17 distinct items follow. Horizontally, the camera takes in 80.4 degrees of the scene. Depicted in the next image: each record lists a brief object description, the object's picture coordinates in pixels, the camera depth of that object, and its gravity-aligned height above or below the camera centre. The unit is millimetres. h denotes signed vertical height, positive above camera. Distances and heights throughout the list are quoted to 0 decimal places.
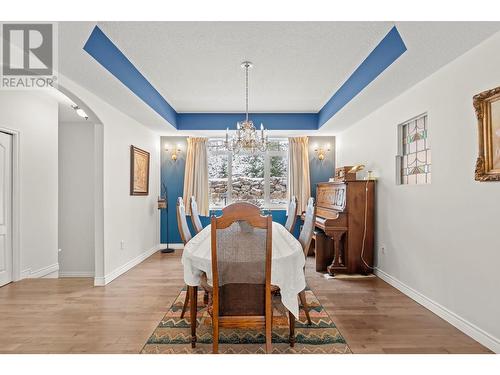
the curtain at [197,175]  5910 +234
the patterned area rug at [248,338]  2176 -1200
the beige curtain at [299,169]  5895 +364
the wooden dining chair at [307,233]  2523 -404
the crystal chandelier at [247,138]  3635 +600
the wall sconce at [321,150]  6004 +748
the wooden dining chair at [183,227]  2758 -386
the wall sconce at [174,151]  5965 +720
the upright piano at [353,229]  4094 -577
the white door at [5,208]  3738 -286
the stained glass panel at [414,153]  3213 +402
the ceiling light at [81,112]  3682 +952
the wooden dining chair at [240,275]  1867 -585
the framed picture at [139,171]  4562 +247
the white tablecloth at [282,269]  2051 -582
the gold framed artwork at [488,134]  2152 +406
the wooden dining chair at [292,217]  3492 -363
